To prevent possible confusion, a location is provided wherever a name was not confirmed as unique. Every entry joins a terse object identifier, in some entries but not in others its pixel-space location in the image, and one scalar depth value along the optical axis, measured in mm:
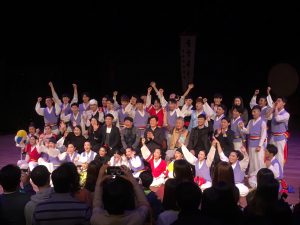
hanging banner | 9398
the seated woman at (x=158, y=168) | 6137
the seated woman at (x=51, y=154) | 6543
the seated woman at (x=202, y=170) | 5836
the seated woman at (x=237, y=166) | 5594
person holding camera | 2078
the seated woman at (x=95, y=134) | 7109
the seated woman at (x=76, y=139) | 6918
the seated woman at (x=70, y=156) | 6512
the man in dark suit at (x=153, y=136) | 6734
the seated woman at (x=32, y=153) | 6675
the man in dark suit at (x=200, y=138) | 6426
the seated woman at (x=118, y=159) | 6352
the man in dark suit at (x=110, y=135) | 7004
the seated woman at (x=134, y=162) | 6402
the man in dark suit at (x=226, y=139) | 6168
